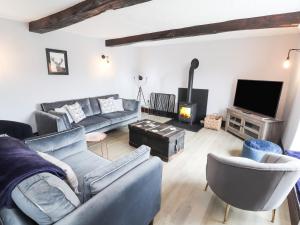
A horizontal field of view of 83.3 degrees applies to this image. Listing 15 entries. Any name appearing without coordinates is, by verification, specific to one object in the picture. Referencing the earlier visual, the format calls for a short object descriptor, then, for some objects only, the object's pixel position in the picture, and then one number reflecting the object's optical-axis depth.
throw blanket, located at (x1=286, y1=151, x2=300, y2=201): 2.56
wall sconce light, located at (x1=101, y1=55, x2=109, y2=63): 4.70
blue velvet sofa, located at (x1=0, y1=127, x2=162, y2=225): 0.99
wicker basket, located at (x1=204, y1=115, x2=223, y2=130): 4.33
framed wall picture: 3.58
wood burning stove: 4.73
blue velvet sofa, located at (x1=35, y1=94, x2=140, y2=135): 2.96
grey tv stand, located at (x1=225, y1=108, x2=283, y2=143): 3.27
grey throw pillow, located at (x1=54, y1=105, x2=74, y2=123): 3.32
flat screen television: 3.33
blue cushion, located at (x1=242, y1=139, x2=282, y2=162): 2.61
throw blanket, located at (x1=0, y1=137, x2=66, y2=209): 0.94
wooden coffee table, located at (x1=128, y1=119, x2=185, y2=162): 2.83
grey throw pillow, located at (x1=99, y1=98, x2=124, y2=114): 4.22
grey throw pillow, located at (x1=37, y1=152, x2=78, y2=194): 1.28
